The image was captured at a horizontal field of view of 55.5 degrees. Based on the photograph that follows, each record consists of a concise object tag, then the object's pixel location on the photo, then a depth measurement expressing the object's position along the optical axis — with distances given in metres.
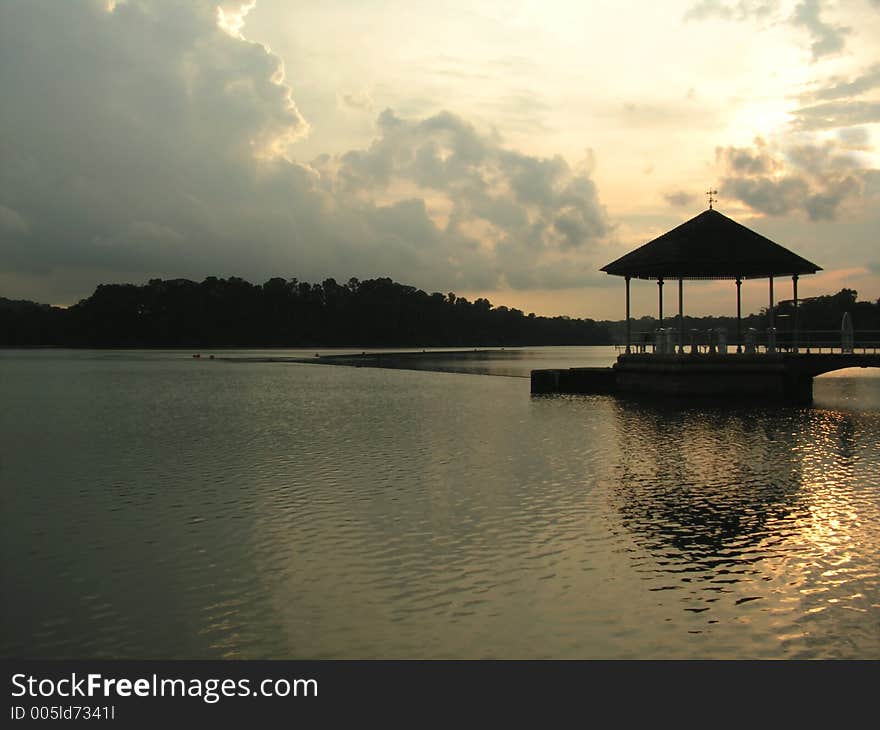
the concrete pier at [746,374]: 34.69
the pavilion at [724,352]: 34.72
